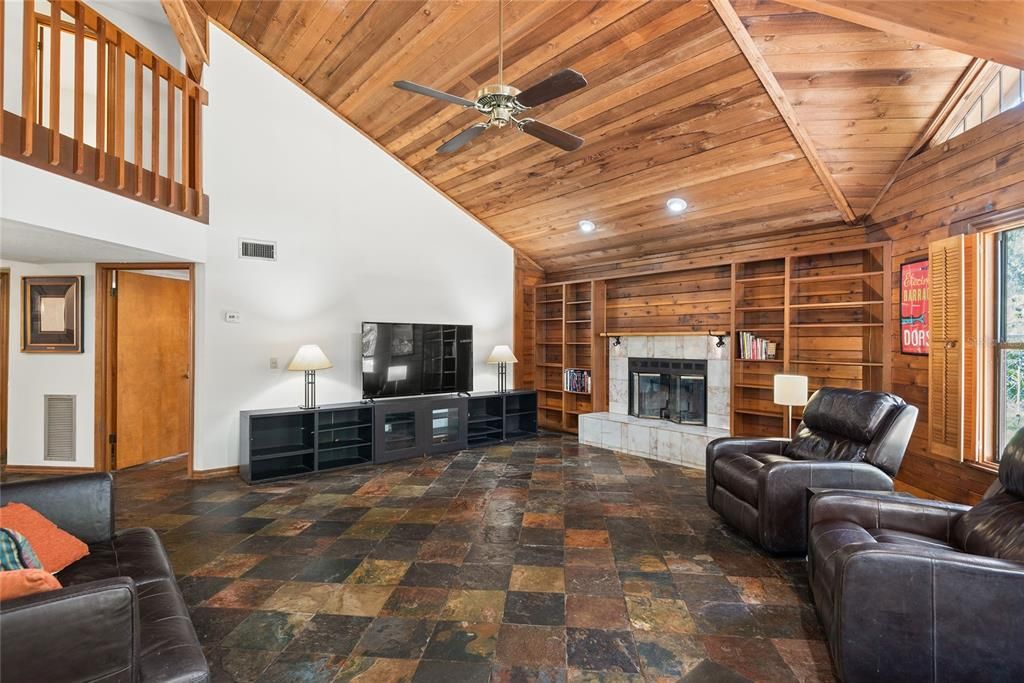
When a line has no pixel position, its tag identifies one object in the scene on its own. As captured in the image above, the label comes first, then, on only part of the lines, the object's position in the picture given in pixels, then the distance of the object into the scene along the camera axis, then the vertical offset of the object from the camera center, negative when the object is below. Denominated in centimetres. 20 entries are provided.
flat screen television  541 -23
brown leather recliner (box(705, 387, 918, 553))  291 -82
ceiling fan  251 +133
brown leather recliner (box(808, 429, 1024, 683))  164 -95
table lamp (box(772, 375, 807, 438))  402 -42
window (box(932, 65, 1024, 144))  302 +159
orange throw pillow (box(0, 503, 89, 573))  185 -79
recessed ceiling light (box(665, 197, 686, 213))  483 +137
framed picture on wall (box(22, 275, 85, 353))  464 +22
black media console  465 -104
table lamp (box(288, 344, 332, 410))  473 -21
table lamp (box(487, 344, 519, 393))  632 -25
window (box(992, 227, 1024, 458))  318 +3
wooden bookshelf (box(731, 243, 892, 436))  436 +18
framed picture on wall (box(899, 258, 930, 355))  379 +26
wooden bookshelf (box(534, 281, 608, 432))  659 -11
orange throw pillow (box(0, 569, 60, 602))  127 -66
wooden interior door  484 -30
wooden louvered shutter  341 -7
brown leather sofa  121 -82
